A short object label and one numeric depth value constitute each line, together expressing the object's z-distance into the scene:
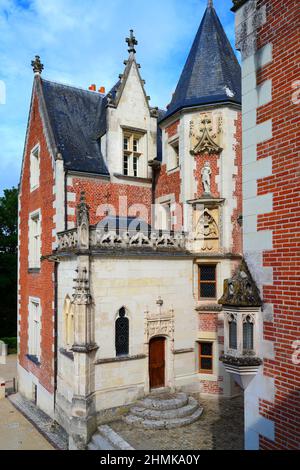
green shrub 28.66
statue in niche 13.23
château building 11.01
